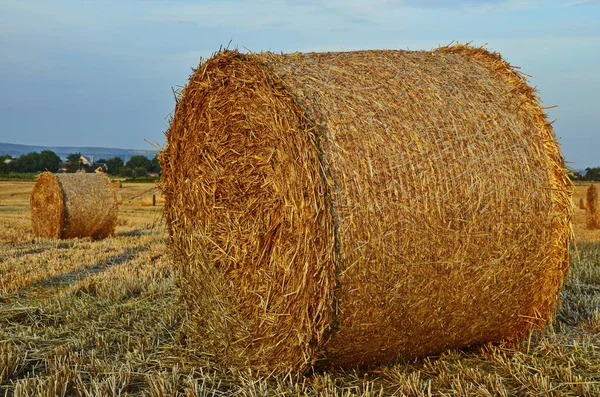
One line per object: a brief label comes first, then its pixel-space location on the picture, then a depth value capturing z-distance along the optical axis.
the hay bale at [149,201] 25.22
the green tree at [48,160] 52.00
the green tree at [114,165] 51.39
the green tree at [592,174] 35.59
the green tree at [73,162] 52.34
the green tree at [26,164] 49.97
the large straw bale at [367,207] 4.13
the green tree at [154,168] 49.64
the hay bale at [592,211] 16.66
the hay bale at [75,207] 13.28
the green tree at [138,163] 49.79
